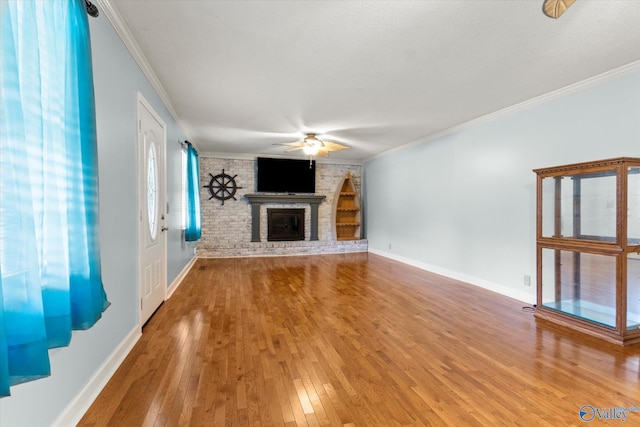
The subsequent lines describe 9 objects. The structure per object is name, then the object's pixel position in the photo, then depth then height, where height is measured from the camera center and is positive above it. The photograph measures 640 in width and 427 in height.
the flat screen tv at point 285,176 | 7.26 +0.88
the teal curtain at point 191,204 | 5.03 +0.12
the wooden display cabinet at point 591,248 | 2.61 -0.41
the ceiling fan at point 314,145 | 5.05 +1.16
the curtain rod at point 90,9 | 1.61 +1.15
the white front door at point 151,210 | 2.76 +0.01
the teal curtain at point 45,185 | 0.99 +0.12
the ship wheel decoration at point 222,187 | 7.09 +0.58
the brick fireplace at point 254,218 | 7.11 -0.22
